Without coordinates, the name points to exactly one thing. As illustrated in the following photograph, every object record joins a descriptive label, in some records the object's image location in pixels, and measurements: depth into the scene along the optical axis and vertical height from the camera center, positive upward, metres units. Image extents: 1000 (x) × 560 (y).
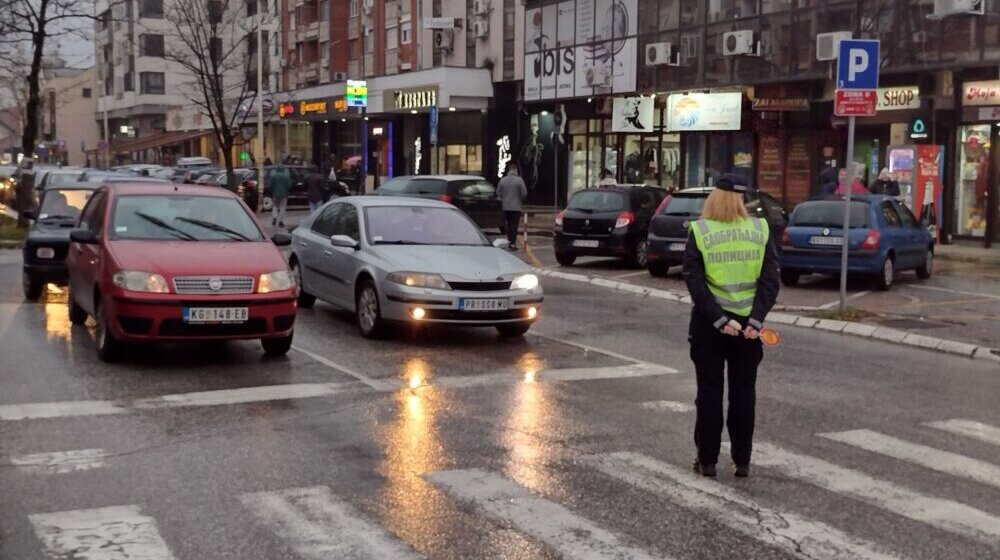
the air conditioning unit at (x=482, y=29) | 45.77 +5.40
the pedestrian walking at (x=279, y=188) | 32.19 -0.55
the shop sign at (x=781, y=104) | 28.91 +1.63
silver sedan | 11.51 -1.02
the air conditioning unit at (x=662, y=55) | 32.38 +3.17
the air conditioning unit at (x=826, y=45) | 26.05 +2.78
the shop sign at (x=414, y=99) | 45.94 +2.79
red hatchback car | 9.93 -0.90
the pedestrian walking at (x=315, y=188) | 31.83 -0.54
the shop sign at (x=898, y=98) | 25.73 +1.61
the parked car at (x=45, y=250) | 15.48 -1.09
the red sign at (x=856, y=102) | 14.21 +0.83
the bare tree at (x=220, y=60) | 38.59 +5.12
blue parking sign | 14.20 +1.29
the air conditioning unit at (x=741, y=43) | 28.95 +3.13
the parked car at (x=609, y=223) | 20.83 -0.95
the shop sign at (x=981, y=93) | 23.98 +1.61
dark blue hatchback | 17.34 -1.01
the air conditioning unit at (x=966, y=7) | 23.27 +3.23
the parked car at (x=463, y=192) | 28.69 -0.56
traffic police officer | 6.73 -0.74
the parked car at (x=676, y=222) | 18.92 -0.83
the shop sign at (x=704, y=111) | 31.45 +1.61
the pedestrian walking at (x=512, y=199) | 25.50 -0.64
